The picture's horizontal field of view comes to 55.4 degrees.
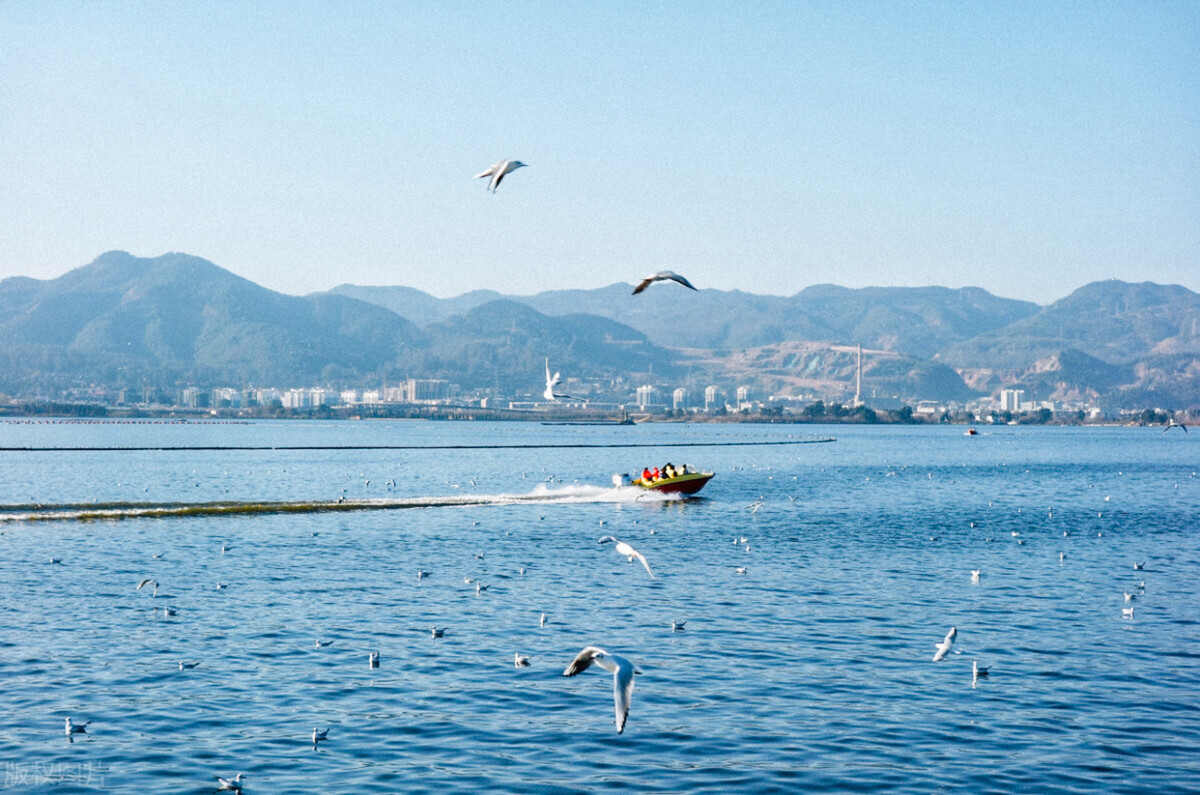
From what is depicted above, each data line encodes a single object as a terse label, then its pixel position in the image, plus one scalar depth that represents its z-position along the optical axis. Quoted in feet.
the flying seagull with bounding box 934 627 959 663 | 80.40
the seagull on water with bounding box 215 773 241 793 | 60.34
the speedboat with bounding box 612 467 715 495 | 243.81
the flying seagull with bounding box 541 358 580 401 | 177.62
